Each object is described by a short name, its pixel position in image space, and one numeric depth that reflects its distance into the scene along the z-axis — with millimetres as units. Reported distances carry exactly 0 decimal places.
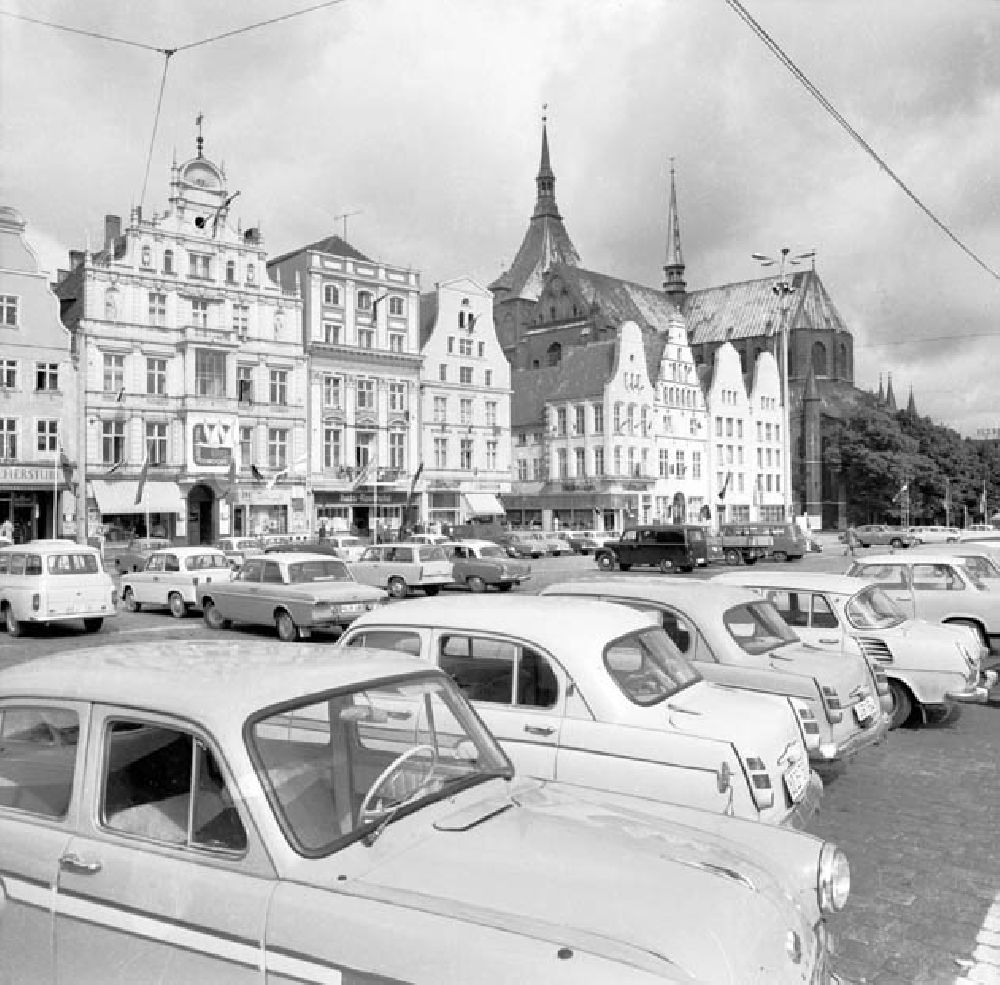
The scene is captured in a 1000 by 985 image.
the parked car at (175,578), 20891
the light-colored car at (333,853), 2688
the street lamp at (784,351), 42594
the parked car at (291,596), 16812
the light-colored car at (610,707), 5246
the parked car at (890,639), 9438
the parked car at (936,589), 12914
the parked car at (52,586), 16953
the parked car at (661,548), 36375
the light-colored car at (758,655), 7281
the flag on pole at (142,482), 39281
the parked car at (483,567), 26812
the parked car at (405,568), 25453
